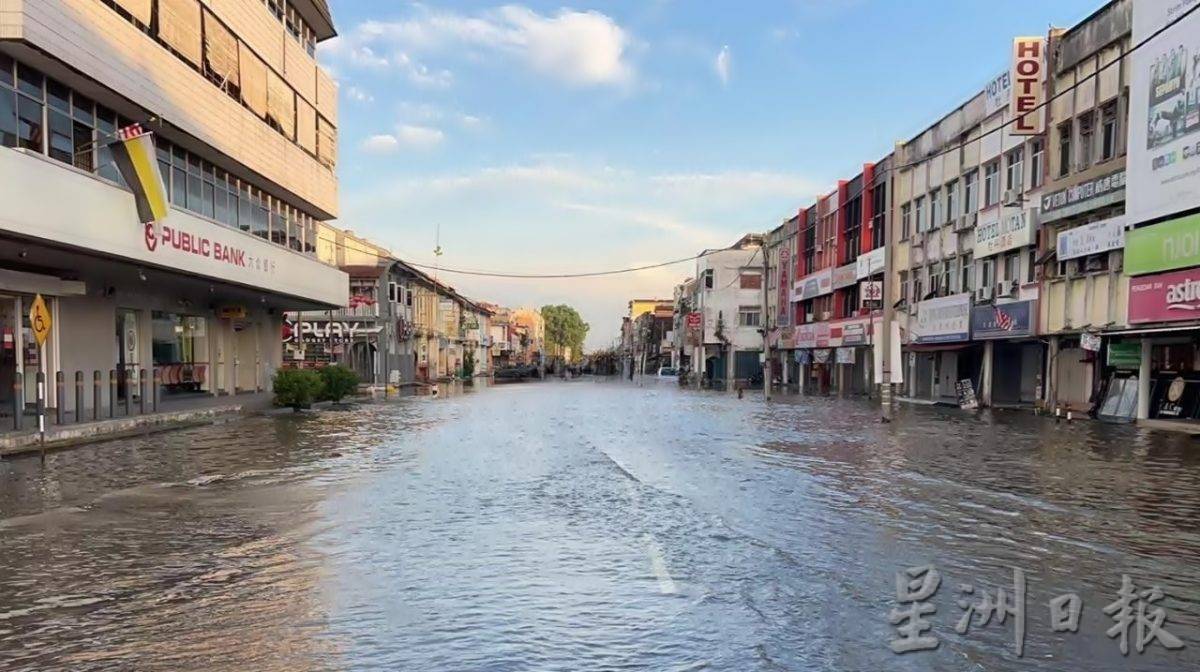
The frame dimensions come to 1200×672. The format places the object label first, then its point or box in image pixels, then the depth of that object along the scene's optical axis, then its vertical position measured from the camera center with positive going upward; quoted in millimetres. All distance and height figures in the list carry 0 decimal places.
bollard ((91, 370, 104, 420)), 20344 -1762
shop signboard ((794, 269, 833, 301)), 53281 +2895
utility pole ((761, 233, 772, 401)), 40638 -626
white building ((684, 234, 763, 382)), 78312 +2125
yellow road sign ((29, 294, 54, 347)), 14523 +131
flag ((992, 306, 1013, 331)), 30797 +322
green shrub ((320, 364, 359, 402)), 32731 -2227
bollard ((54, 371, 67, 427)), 20047 -1736
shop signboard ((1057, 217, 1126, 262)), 24578 +2803
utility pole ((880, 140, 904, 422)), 25648 -795
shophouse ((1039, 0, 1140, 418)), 25062 +3710
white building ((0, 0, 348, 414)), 16750 +3877
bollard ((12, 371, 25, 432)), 17203 -1626
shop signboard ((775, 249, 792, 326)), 63375 +3095
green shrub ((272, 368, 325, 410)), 28594 -2118
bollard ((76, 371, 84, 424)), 20094 -1837
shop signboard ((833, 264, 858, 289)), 48844 +3170
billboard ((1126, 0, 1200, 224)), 20484 +5555
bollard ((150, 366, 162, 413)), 24188 -1803
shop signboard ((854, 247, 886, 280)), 43781 +3519
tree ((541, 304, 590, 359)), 191125 +379
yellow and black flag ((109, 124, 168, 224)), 18969 +3706
